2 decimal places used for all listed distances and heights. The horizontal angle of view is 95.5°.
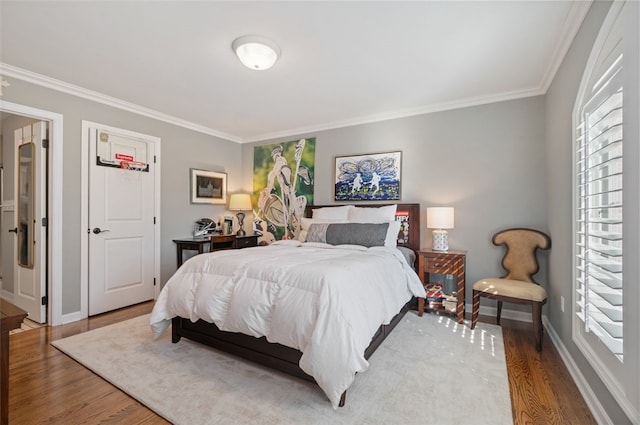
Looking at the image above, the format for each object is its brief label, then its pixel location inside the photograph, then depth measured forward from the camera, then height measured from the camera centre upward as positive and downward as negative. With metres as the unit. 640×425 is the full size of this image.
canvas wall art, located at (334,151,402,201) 3.86 +0.48
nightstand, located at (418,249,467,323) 3.06 -0.59
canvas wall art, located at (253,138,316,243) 4.55 +0.43
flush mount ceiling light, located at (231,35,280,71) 2.25 +1.30
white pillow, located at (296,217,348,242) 3.71 -0.14
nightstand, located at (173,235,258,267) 3.89 -0.44
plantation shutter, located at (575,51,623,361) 1.40 -0.02
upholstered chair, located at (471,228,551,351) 2.48 -0.67
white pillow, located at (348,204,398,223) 3.48 -0.03
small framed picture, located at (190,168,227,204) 4.43 +0.40
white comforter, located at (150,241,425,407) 1.62 -0.60
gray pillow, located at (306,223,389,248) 3.16 -0.25
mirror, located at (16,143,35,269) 3.21 +0.08
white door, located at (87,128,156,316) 3.32 -0.10
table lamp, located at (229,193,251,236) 4.77 +0.15
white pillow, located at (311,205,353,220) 3.79 -0.02
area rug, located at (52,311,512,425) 1.62 -1.14
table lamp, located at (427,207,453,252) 3.25 -0.13
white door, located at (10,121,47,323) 3.05 -0.11
